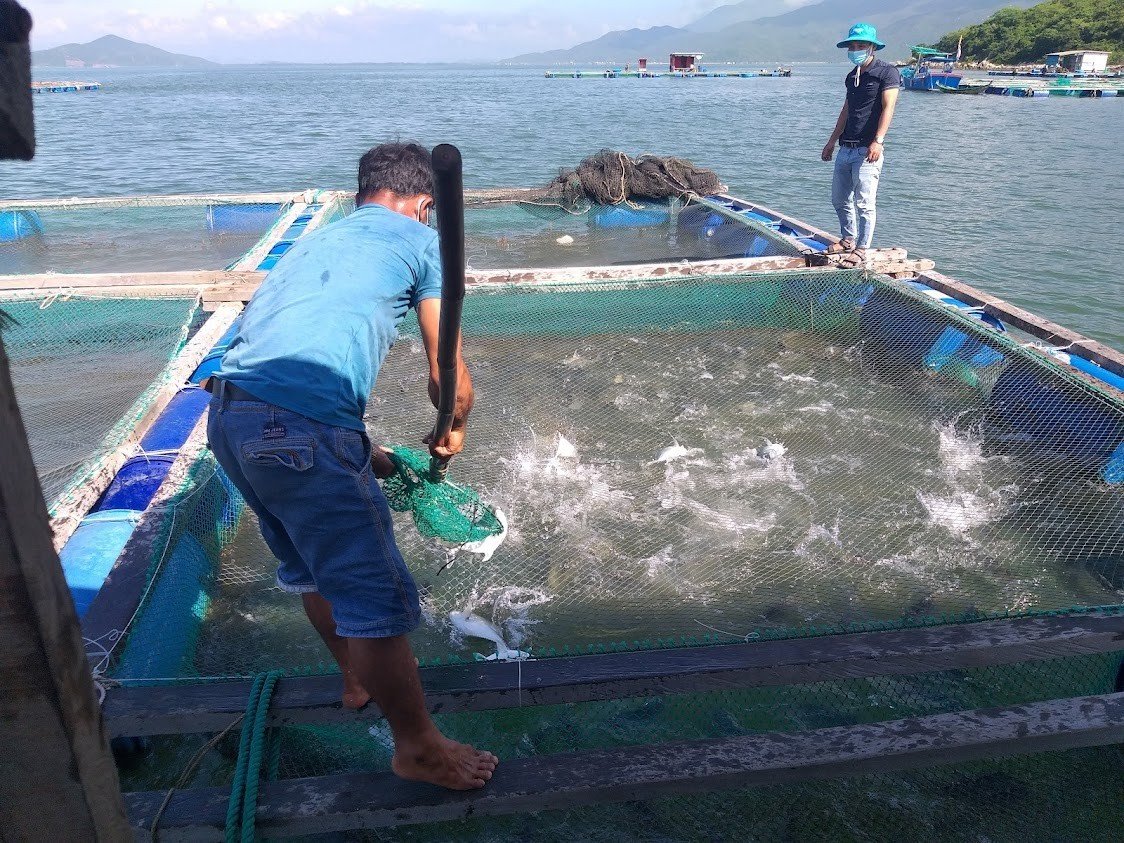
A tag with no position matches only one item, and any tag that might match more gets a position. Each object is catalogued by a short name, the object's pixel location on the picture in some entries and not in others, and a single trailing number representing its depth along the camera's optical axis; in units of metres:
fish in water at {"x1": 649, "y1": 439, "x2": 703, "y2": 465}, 5.03
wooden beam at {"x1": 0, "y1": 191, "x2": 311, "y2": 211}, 9.84
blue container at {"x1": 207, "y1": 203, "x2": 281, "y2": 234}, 10.39
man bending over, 1.86
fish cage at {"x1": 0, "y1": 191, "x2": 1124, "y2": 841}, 2.11
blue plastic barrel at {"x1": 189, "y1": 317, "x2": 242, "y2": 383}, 4.65
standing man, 6.25
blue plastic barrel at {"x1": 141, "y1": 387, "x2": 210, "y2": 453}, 3.91
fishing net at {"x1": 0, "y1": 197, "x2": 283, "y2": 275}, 9.64
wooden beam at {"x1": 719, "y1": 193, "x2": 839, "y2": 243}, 7.39
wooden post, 0.81
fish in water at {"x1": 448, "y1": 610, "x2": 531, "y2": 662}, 3.48
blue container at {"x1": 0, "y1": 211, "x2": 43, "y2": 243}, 10.24
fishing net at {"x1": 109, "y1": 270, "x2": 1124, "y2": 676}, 3.68
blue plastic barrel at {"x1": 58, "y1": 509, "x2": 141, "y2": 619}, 2.95
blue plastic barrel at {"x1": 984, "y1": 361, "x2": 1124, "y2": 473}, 4.26
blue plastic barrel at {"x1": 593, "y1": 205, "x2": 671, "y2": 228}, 10.82
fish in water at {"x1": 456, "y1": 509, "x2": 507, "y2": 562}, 3.94
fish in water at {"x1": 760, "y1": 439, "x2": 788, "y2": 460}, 5.03
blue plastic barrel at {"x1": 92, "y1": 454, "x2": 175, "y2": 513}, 3.49
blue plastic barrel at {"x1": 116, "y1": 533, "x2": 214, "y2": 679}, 2.75
